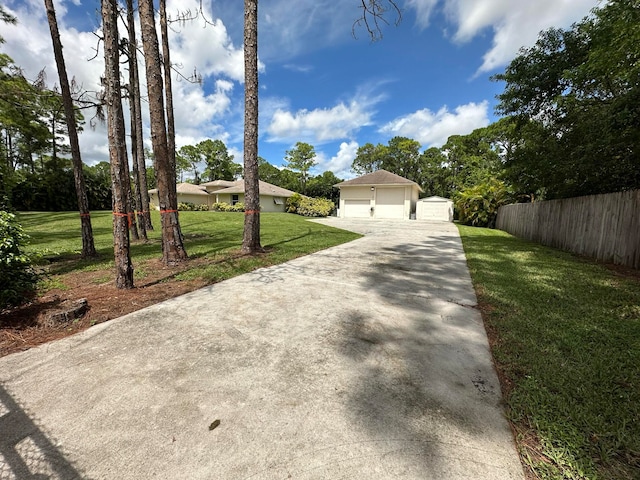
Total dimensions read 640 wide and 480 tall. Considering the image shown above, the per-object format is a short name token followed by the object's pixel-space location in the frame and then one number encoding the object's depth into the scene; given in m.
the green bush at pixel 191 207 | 27.36
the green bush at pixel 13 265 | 2.75
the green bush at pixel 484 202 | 17.08
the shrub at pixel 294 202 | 25.72
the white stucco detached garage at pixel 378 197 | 23.22
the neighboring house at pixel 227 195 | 27.66
